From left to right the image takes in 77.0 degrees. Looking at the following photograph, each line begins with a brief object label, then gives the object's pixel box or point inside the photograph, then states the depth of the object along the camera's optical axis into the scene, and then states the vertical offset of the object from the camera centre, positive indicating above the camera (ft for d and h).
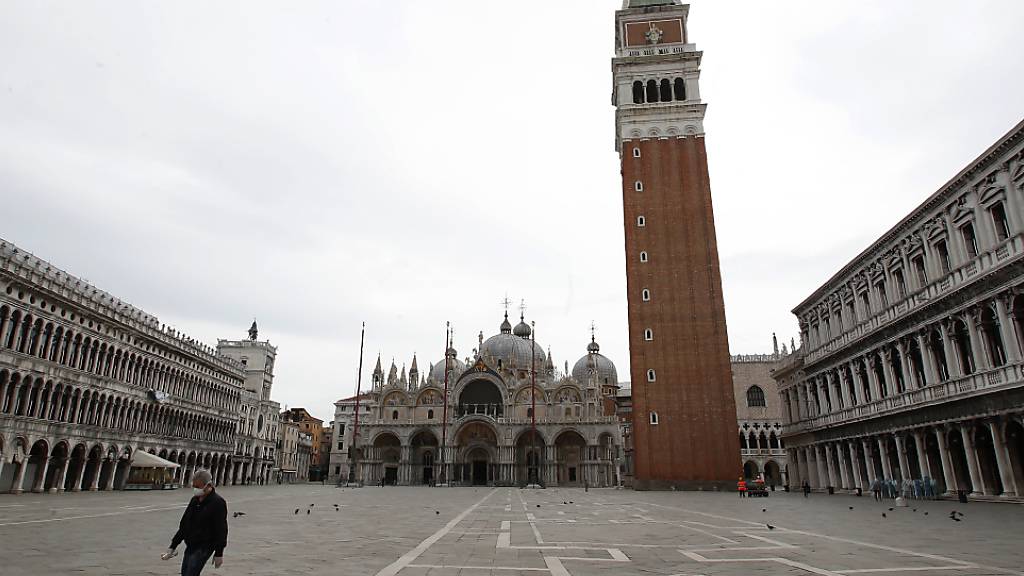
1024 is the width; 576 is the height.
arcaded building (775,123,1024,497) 76.18 +19.41
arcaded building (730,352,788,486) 213.25 +20.78
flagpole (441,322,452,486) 215.31 +9.82
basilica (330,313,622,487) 219.82 +16.09
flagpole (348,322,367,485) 257.75 +7.11
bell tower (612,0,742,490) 147.64 +50.41
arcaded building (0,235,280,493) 105.60 +17.49
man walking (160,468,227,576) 21.74 -1.75
